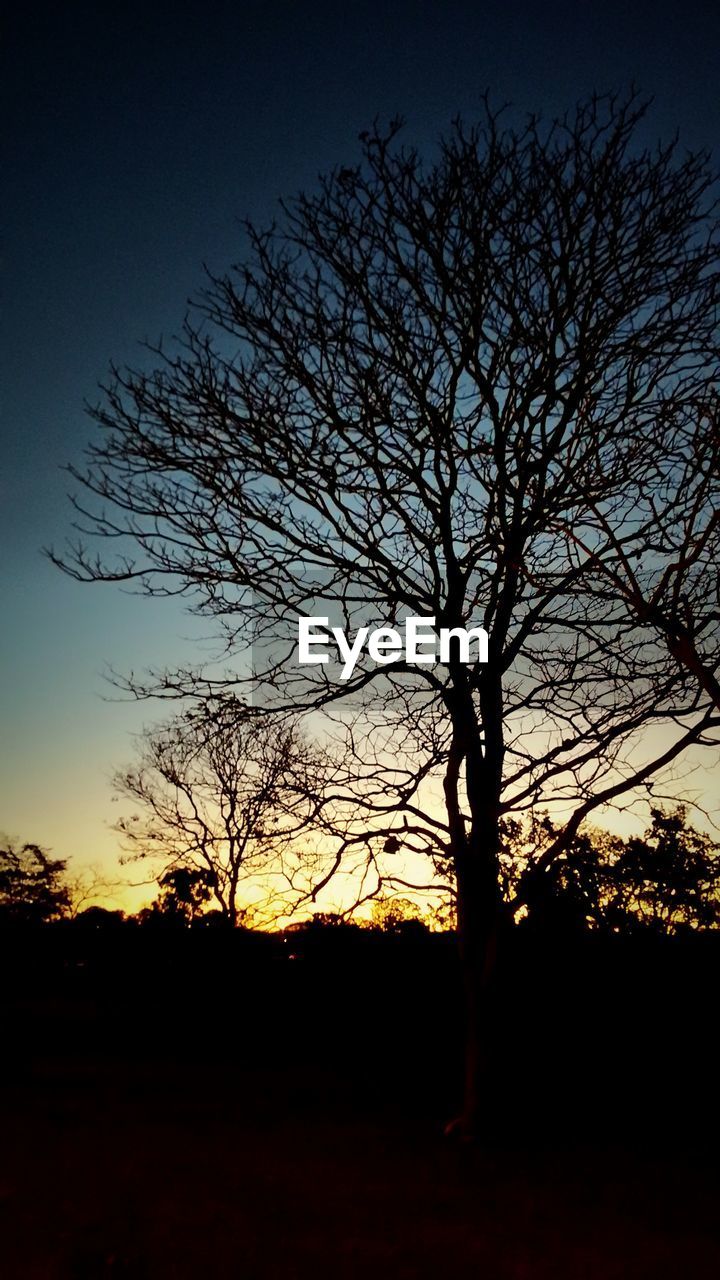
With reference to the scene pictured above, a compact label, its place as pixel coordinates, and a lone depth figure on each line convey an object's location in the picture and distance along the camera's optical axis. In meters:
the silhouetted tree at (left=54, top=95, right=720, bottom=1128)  6.28
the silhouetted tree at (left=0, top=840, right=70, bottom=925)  25.36
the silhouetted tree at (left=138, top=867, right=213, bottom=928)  19.89
